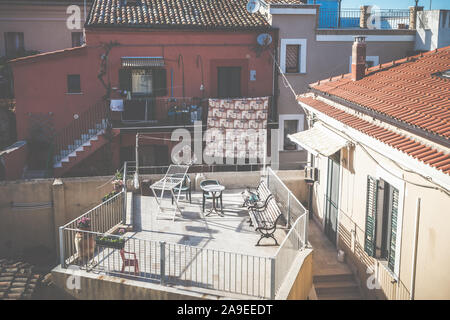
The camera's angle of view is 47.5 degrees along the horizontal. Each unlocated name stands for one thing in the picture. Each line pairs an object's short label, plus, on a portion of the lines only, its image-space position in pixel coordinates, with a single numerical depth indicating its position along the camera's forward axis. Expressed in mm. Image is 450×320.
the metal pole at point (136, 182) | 16084
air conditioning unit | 15989
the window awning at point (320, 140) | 12785
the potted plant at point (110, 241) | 10820
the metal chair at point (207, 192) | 14527
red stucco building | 20203
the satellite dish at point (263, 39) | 21156
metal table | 14309
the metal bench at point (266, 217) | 12203
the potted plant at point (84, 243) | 11070
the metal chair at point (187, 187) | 15521
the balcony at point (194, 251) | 10008
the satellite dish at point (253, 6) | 21891
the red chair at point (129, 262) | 10640
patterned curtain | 19719
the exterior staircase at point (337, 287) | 12180
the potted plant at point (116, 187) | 15133
